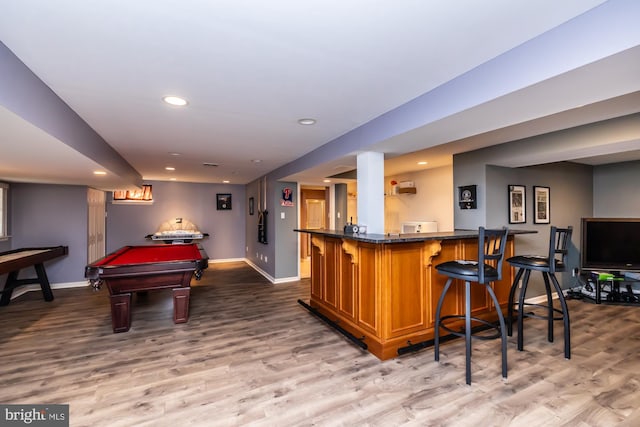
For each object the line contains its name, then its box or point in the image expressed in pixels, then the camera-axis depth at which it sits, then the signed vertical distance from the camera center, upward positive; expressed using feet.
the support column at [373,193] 10.52 +0.76
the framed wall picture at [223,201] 25.49 +1.18
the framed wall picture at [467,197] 12.75 +0.72
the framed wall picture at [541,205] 13.71 +0.37
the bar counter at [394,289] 8.76 -2.40
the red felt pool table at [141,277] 10.11 -2.23
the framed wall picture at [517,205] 12.95 +0.36
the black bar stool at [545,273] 8.34 -1.90
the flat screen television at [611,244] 13.56 -1.48
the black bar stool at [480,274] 7.20 -1.55
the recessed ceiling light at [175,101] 7.45 +2.94
